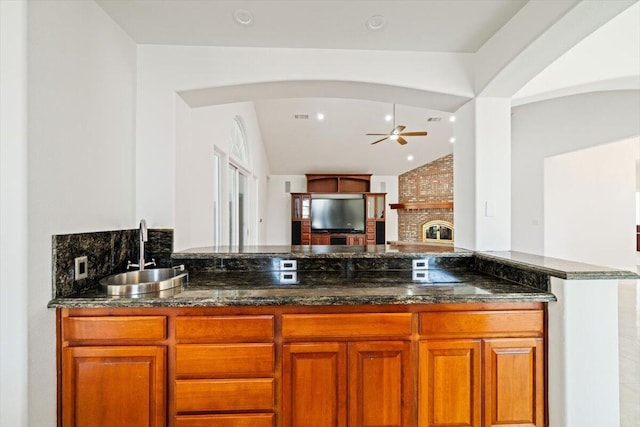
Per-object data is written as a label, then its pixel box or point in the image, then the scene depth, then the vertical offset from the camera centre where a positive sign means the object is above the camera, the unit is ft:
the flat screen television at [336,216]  31.17 -0.42
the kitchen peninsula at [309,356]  5.24 -2.42
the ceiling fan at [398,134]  19.03 +4.71
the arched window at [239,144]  15.80 +3.62
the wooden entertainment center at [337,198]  30.86 +0.18
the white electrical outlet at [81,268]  5.63 -0.98
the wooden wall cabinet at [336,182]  31.32 +2.90
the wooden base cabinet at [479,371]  5.52 -2.75
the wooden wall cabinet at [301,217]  30.83 -0.49
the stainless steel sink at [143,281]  5.54 -1.32
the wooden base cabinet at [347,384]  5.41 -2.90
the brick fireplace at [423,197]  29.78 +1.44
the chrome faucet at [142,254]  6.60 -0.88
